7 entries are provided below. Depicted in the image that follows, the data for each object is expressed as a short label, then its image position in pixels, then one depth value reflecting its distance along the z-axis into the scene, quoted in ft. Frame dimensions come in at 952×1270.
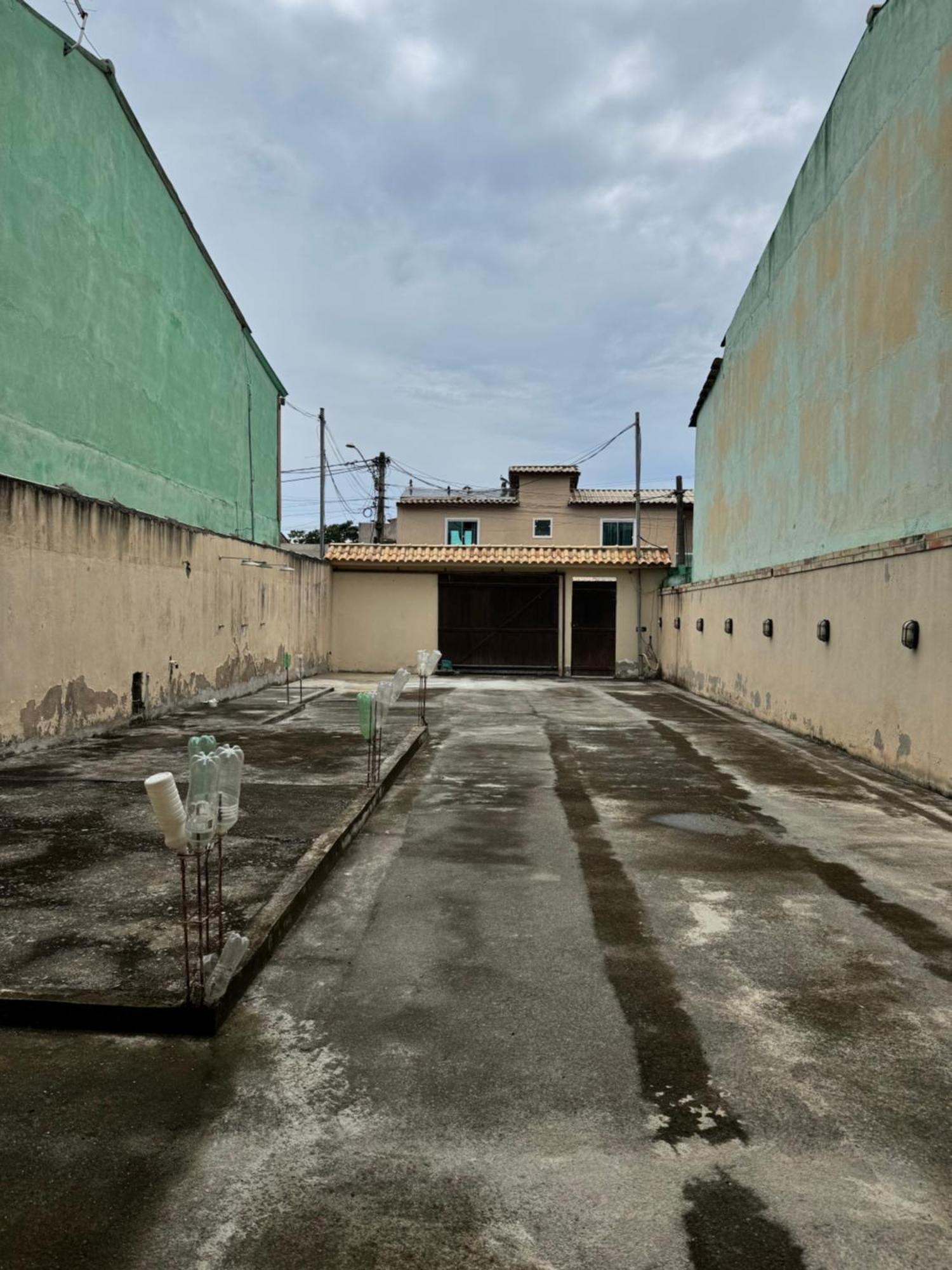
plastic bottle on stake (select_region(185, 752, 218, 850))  10.52
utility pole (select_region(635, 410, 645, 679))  78.48
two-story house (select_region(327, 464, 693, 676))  79.56
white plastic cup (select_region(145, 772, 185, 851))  9.95
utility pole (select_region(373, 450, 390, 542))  132.67
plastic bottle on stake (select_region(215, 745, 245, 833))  10.98
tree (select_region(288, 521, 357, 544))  186.09
